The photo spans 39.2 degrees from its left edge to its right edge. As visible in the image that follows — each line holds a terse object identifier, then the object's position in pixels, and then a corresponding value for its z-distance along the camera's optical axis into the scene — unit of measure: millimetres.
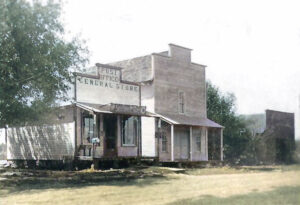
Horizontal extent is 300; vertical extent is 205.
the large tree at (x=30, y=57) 15406
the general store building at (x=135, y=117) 21781
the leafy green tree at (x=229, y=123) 32875
